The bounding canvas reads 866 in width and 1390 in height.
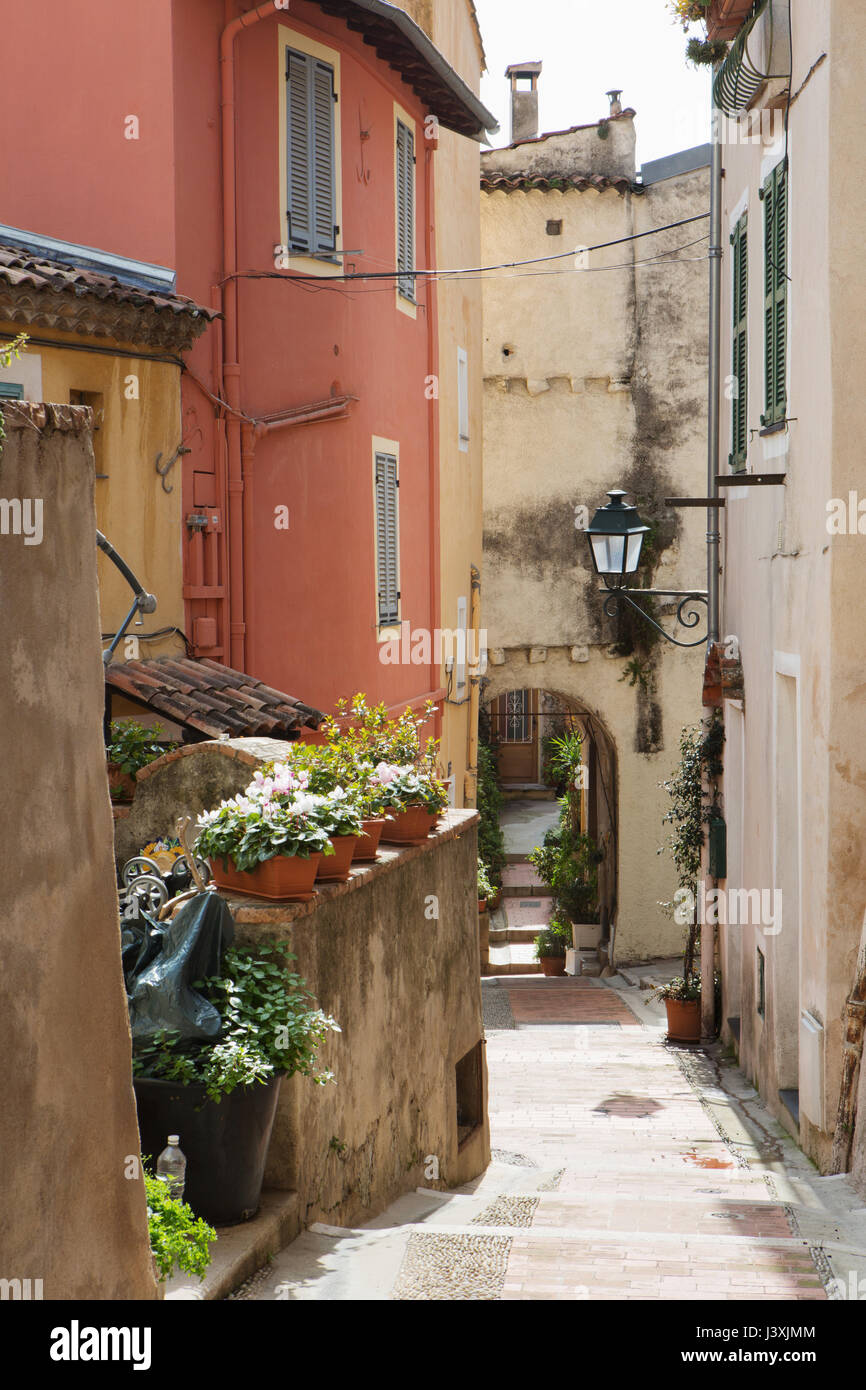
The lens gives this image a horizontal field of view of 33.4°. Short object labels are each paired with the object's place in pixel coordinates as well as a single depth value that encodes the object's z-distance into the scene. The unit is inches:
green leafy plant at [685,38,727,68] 414.9
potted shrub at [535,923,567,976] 827.4
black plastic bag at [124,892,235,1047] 206.2
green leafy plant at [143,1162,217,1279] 175.2
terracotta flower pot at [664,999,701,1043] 525.0
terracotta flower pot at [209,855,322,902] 227.6
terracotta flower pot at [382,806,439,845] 303.3
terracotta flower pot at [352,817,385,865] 272.7
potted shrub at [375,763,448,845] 301.9
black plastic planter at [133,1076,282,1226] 198.5
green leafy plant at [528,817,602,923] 840.3
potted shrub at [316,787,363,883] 241.4
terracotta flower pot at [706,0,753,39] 378.6
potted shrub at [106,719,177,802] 308.2
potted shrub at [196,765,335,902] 228.1
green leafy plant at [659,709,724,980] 526.9
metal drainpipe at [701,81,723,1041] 501.4
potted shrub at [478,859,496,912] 815.0
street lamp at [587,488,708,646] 454.0
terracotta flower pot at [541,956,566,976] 826.2
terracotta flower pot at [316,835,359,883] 243.8
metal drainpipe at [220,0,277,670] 436.5
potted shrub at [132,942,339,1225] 198.5
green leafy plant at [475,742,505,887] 884.0
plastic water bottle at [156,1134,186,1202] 190.1
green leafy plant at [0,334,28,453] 130.8
